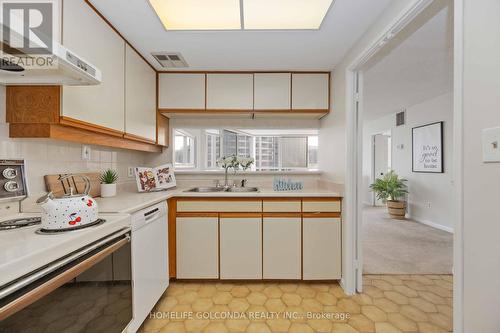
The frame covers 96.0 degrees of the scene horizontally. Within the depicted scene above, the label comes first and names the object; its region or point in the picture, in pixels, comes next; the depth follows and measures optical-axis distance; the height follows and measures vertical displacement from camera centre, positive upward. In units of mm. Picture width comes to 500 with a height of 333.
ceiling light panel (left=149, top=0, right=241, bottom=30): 1470 +1060
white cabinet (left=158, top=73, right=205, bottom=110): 2400 +811
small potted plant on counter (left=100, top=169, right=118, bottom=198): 1891 -158
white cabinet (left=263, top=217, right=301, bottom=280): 2107 -763
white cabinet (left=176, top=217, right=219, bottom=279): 2119 -764
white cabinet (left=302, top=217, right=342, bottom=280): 2100 -759
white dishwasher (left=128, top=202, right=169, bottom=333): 1442 -685
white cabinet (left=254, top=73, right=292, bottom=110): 2385 +801
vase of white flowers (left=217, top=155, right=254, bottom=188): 2551 +48
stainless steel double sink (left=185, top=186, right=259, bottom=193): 2506 -261
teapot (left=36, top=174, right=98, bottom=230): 984 -211
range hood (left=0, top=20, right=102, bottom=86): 892 +440
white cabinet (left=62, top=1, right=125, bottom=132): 1287 +695
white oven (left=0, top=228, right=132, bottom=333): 727 -515
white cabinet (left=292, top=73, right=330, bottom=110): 2387 +808
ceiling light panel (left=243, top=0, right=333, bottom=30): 1458 +1054
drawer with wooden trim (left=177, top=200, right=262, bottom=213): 2121 -374
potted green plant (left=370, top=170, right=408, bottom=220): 4641 -526
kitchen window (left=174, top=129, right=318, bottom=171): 2986 +296
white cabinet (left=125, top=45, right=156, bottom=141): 1882 +635
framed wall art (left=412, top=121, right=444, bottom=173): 3910 +359
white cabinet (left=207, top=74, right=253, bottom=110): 2391 +799
